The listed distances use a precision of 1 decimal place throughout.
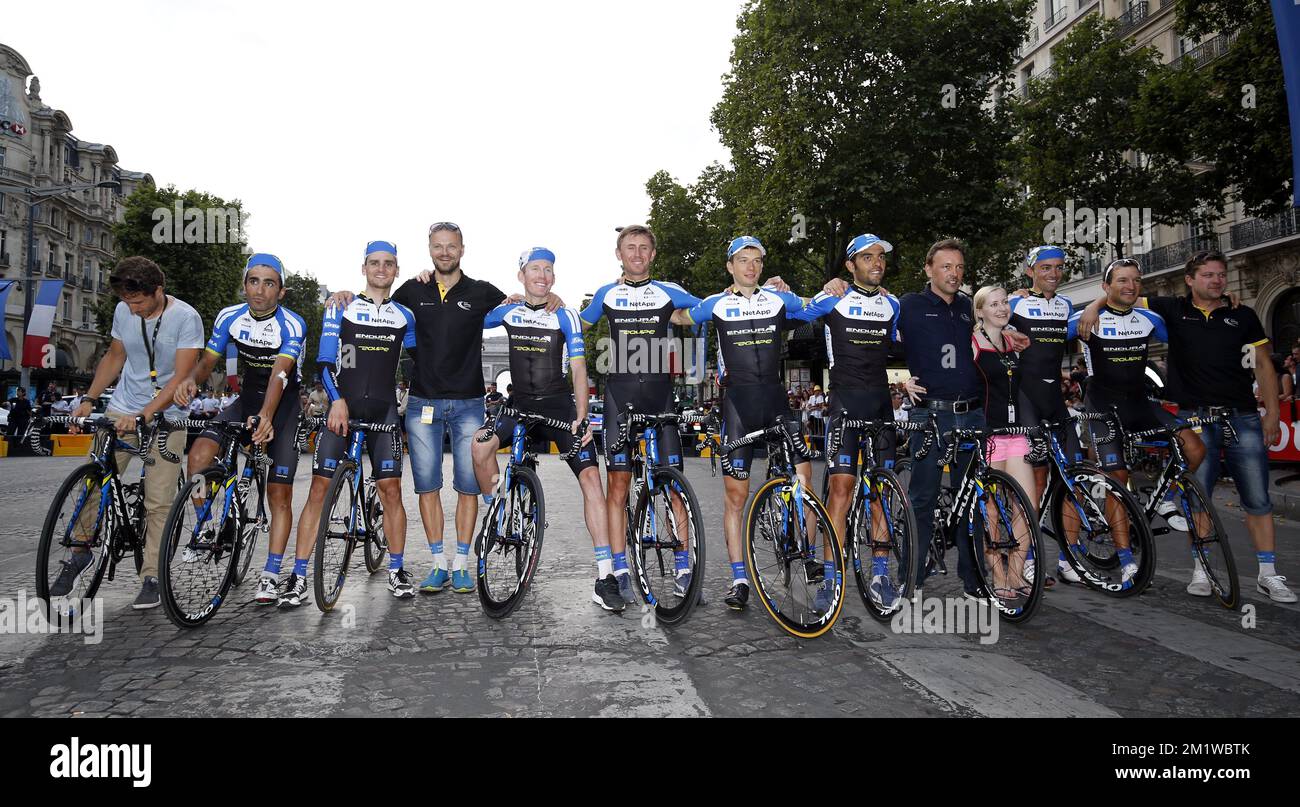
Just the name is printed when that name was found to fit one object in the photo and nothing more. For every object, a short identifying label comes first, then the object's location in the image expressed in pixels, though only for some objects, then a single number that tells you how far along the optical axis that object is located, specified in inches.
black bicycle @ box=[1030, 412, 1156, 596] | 206.5
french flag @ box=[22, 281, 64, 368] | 892.0
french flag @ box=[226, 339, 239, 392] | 223.0
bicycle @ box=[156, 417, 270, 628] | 180.2
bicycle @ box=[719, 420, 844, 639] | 174.1
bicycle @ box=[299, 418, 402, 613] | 195.8
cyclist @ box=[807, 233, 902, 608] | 206.8
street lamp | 1016.7
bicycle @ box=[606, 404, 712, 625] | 183.9
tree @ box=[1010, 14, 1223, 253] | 1051.3
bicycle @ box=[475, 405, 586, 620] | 192.9
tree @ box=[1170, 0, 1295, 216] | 581.3
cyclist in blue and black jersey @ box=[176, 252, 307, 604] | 215.5
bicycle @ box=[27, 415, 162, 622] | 193.0
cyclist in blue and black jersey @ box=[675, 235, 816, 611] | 201.9
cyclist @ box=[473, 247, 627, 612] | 212.8
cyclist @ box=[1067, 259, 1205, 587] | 236.7
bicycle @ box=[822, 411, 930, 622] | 188.9
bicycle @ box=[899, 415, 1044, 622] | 182.9
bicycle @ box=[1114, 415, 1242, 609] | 198.8
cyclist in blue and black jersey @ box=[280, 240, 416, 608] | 211.2
